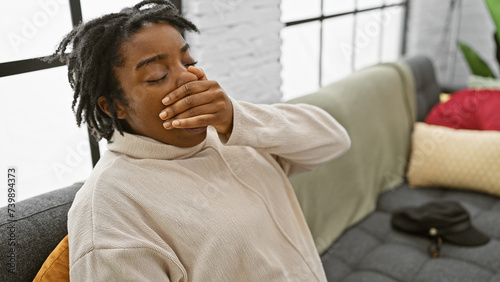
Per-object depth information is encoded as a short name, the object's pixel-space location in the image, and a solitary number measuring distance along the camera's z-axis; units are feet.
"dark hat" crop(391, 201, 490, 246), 5.90
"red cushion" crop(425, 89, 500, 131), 7.53
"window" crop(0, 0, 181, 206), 4.67
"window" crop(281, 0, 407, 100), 8.27
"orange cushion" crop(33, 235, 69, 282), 3.31
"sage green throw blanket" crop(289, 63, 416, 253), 6.05
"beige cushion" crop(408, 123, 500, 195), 6.89
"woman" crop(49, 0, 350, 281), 2.95
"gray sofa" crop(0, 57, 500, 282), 3.54
